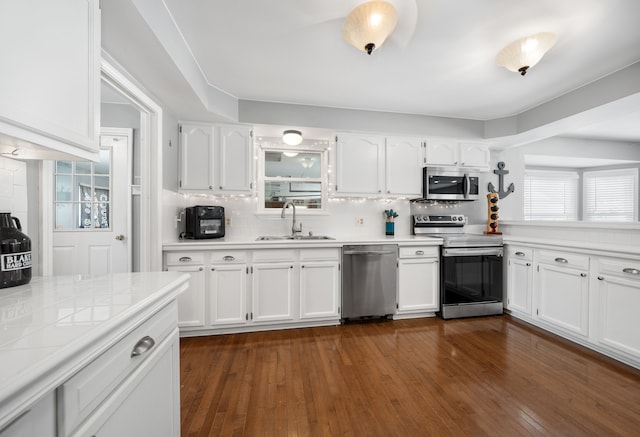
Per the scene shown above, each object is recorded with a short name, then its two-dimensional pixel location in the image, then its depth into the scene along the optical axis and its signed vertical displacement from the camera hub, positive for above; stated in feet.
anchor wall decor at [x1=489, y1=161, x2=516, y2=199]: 13.06 +1.70
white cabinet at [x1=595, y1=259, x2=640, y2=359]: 6.77 -2.35
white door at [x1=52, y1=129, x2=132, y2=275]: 9.12 +0.16
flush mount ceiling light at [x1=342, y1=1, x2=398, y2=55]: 5.17 +3.97
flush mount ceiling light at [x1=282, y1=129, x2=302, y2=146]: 10.03 +3.04
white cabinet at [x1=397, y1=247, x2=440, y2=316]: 10.05 -2.41
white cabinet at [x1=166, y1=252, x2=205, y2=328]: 8.41 -2.30
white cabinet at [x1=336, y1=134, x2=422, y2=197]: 10.74 +2.14
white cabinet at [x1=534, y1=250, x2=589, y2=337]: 7.94 -2.35
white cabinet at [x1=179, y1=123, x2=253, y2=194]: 9.61 +2.15
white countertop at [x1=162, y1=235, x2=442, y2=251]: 8.42 -0.90
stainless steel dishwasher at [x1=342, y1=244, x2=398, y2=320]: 9.54 -2.30
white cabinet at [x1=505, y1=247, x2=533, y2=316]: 9.73 -2.37
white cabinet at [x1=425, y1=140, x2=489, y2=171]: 11.44 +2.78
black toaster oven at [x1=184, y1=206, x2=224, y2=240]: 9.56 -0.19
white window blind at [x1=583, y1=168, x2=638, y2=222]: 17.10 +1.53
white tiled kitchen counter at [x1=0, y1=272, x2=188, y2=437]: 1.63 -1.02
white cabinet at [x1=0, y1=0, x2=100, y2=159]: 2.53 +1.54
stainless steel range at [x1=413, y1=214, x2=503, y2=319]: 10.20 -2.30
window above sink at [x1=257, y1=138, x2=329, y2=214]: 11.32 +1.83
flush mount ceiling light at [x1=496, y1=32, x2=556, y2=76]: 6.22 +4.07
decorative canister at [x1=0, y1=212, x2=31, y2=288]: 3.15 -0.46
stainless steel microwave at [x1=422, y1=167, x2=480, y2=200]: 11.35 +1.43
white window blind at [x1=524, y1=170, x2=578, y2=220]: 18.03 +1.55
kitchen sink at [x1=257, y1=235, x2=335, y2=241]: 10.62 -0.82
